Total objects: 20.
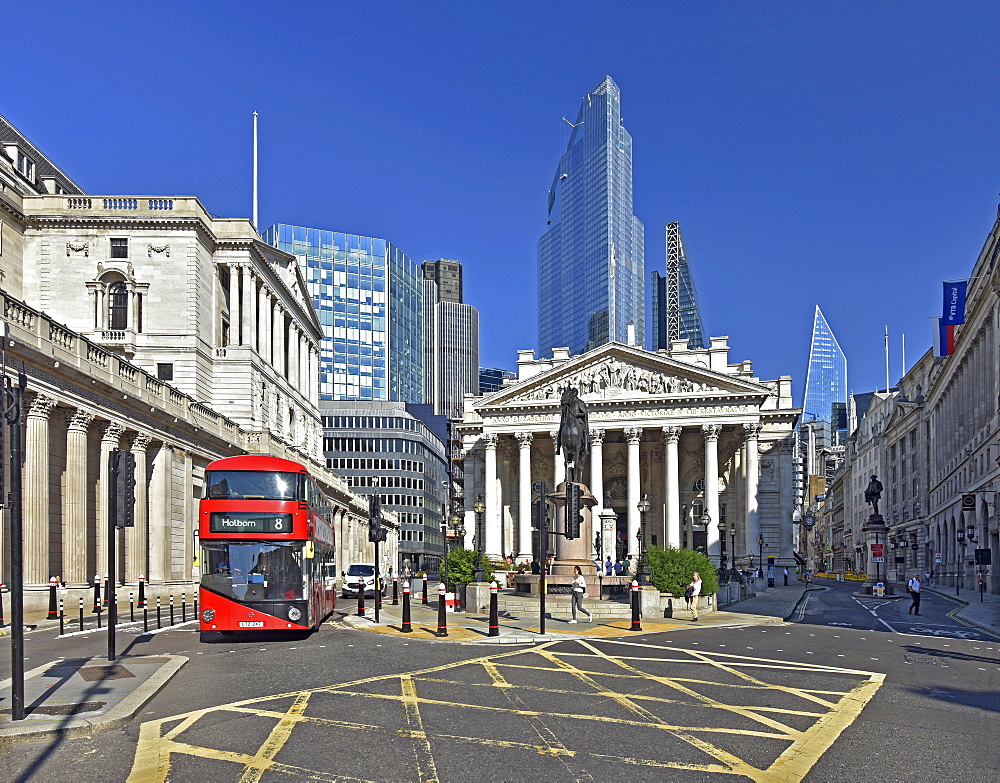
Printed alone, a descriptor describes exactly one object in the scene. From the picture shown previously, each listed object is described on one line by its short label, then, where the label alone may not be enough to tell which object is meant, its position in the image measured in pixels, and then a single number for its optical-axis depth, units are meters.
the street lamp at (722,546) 61.44
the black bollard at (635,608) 27.82
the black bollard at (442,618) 26.08
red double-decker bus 23.56
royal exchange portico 76.69
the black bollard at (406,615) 27.14
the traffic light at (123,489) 20.08
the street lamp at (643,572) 38.28
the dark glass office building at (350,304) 184.25
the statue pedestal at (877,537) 60.34
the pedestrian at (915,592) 39.21
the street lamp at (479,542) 39.66
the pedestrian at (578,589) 30.58
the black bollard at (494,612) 25.26
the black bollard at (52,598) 30.66
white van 52.12
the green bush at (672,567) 34.38
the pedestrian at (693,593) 33.00
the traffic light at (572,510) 30.27
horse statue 33.22
